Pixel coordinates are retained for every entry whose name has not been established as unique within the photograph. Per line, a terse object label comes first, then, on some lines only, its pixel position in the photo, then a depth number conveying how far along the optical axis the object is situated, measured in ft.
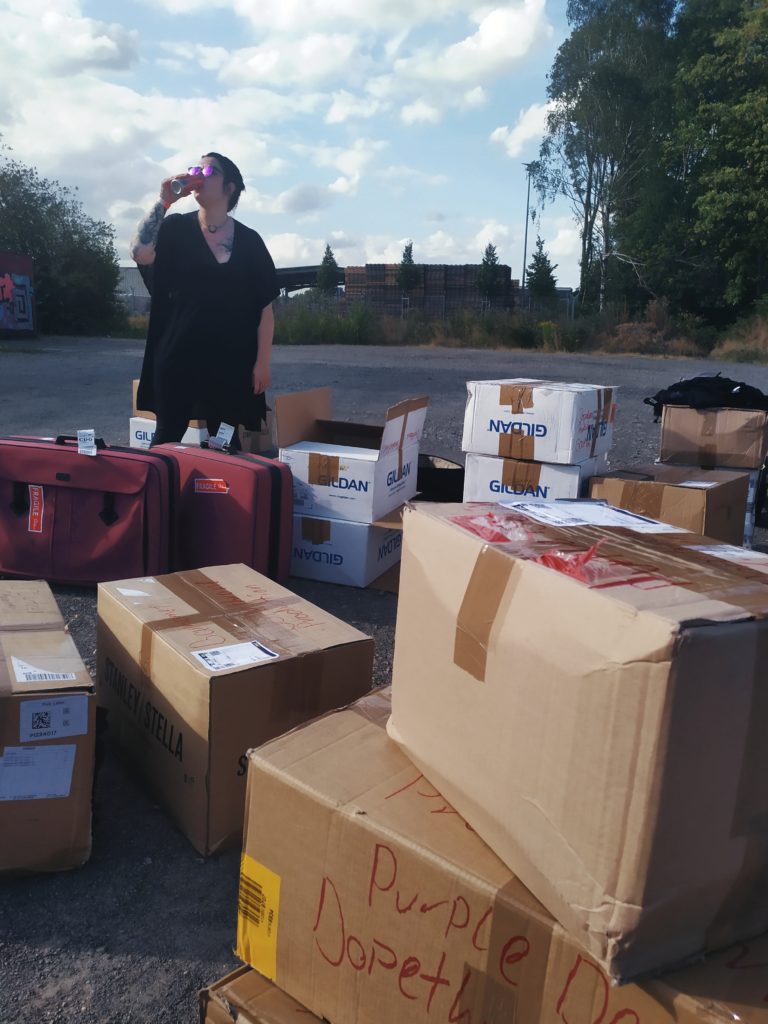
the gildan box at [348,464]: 12.99
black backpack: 15.52
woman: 13.24
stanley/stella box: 6.66
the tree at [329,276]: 105.50
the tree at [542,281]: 100.42
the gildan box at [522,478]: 13.46
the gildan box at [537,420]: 13.08
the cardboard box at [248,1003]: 4.87
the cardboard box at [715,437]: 14.97
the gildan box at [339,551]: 13.11
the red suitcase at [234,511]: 12.06
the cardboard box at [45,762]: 6.20
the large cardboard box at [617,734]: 3.57
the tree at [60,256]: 80.02
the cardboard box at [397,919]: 3.90
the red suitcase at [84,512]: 11.71
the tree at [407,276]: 97.45
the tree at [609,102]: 101.24
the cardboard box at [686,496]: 12.26
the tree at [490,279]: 96.58
